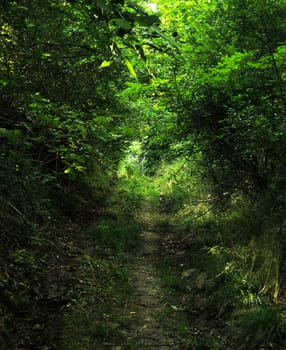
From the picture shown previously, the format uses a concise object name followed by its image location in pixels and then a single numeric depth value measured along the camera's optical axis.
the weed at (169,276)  6.24
